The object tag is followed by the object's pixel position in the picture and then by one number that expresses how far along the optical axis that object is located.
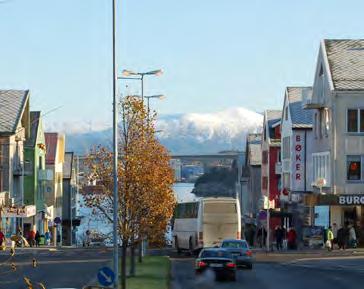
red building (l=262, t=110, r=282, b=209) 93.31
